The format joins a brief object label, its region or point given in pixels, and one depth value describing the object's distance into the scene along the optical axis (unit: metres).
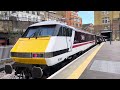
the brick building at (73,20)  83.36
